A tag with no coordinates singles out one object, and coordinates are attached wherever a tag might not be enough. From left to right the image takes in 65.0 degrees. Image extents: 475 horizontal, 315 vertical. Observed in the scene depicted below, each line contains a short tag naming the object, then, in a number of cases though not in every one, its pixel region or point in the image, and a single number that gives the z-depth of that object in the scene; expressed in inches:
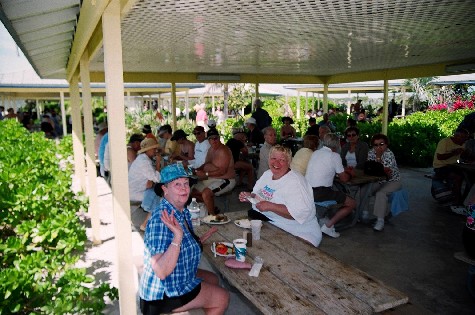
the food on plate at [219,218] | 138.6
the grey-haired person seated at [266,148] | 253.7
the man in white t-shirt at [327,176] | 195.2
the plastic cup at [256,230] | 120.9
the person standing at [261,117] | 426.5
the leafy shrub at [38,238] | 73.4
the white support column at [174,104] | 443.8
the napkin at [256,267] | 95.3
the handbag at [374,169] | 215.5
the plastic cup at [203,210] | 195.4
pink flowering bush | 537.3
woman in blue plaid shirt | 88.4
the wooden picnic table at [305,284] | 80.7
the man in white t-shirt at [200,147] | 266.8
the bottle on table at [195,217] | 133.5
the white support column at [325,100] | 519.4
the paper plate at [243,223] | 131.4
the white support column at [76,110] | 240.7
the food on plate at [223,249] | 108.4
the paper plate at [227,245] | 111.1
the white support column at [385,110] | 413.4
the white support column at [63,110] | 670.7
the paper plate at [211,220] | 136.4
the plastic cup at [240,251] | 102.2
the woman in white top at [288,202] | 135.9
